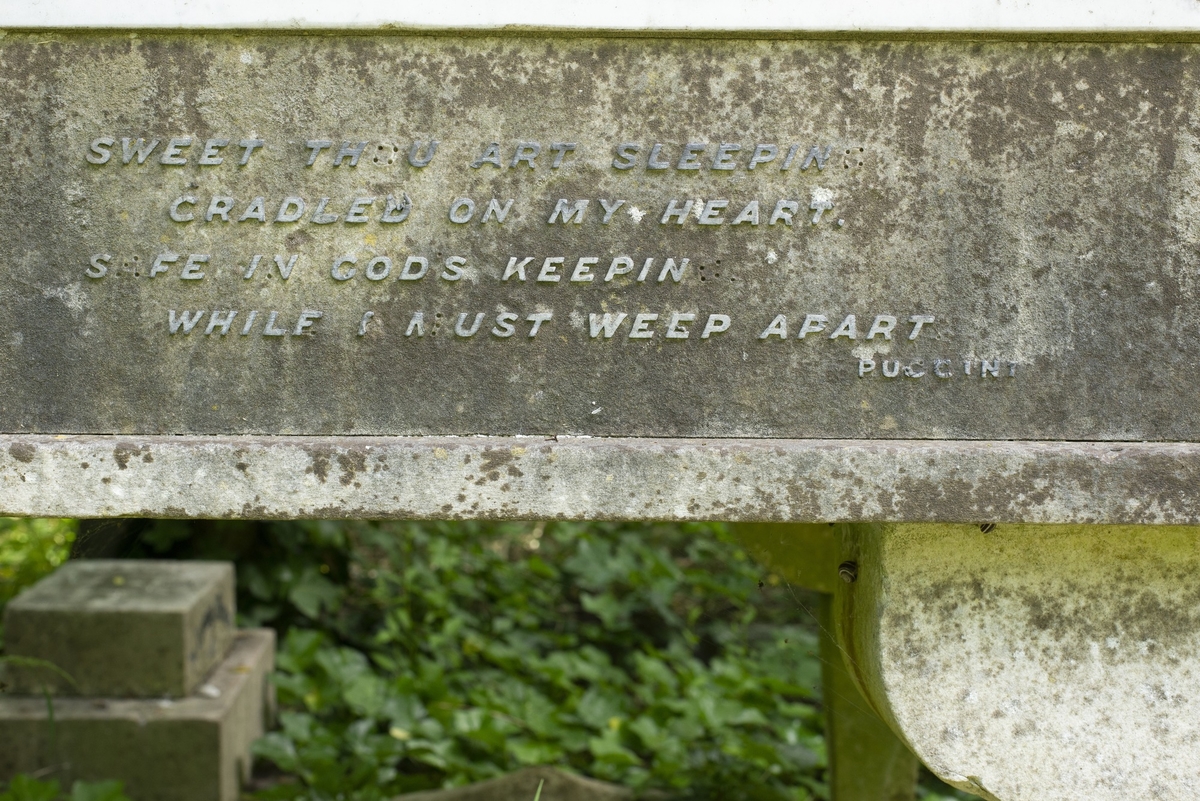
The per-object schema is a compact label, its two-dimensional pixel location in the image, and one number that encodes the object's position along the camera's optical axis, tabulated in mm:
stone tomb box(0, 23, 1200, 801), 2690
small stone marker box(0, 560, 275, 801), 3465
